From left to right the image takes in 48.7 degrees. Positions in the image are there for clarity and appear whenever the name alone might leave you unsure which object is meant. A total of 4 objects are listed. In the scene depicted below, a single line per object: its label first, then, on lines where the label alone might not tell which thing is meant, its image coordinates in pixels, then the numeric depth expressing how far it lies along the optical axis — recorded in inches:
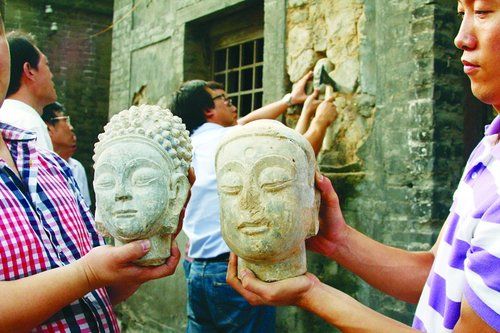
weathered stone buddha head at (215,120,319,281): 72.1
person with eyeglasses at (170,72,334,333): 128.5
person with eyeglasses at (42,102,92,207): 193.8
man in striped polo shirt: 51.6
